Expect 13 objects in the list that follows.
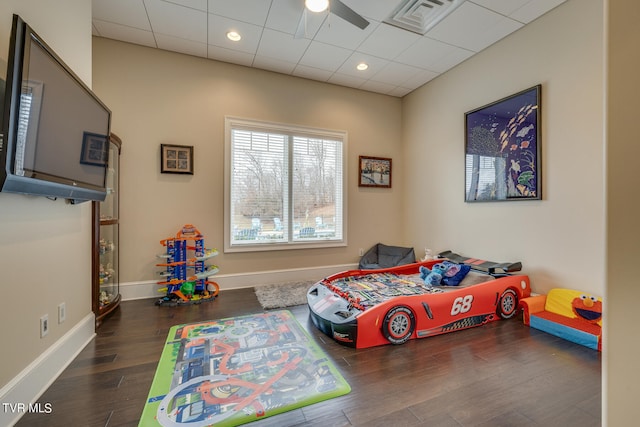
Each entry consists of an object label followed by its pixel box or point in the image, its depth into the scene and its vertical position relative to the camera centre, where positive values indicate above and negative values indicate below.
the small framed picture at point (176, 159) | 3.34 +0.69
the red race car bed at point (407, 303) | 2.12 -0.77
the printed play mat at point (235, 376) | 1.43 -1.03
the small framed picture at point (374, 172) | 4.42 +0.72
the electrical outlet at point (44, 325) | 1.65 -0.69
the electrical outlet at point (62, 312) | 1.84 -0.68
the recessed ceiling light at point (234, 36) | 3.03 +2.02
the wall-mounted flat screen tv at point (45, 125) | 1.19 +0.48
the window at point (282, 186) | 3.71 +0.41
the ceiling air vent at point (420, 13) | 2.59 +2.04
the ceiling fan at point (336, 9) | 2.21 +1.72
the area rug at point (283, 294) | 3.03 -0.97
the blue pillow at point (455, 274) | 2.87 -0.63
